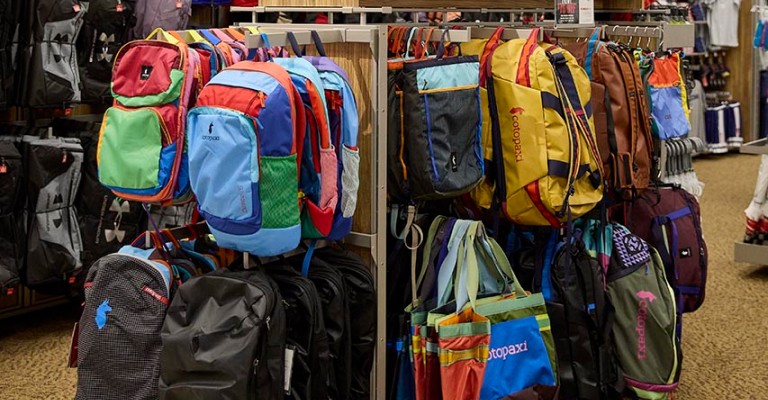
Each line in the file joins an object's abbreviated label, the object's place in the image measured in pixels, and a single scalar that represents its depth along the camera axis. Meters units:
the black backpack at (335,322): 2.78
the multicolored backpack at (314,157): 2.59
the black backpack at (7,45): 4.42
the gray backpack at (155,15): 5.05
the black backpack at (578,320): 3.38
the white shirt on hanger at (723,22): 10.42
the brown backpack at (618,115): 3.54
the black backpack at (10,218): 4.43
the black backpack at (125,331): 2.62
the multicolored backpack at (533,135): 3.19
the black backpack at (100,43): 4.77
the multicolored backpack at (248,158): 2.41
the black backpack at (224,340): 2.46
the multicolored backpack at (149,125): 2.55
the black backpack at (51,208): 4.56
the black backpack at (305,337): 2.66
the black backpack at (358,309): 2.95
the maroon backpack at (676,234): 3.82
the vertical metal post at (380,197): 2.95
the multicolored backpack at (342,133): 2.71
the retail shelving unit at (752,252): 5.77
